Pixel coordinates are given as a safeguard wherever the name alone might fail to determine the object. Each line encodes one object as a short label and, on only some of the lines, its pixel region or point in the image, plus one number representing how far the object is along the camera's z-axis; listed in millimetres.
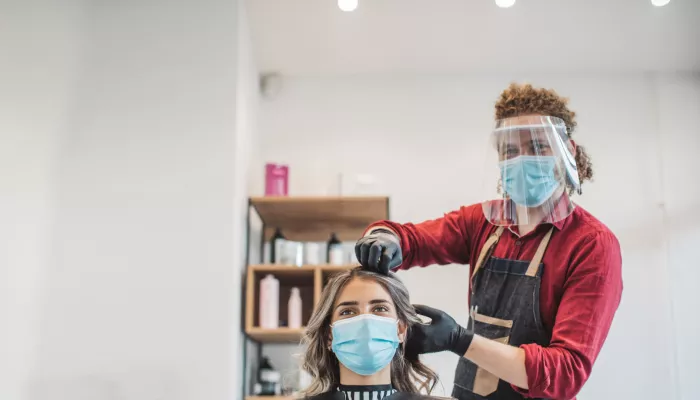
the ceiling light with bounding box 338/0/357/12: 3785
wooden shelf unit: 3828
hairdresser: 2010
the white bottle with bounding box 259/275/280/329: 3867
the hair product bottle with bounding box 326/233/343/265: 4020
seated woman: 2088
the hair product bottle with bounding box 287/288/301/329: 3928
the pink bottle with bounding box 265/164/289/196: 4152
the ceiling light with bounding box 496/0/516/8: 3768
